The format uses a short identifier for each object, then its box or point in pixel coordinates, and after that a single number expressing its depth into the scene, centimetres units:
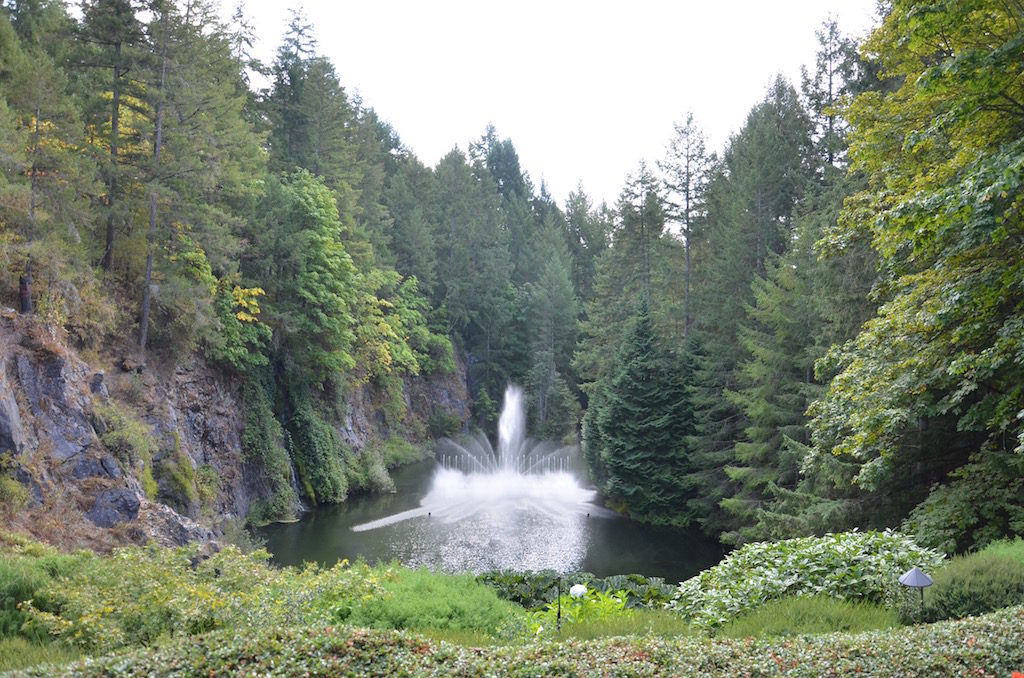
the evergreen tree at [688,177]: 2972
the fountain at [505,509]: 2089
